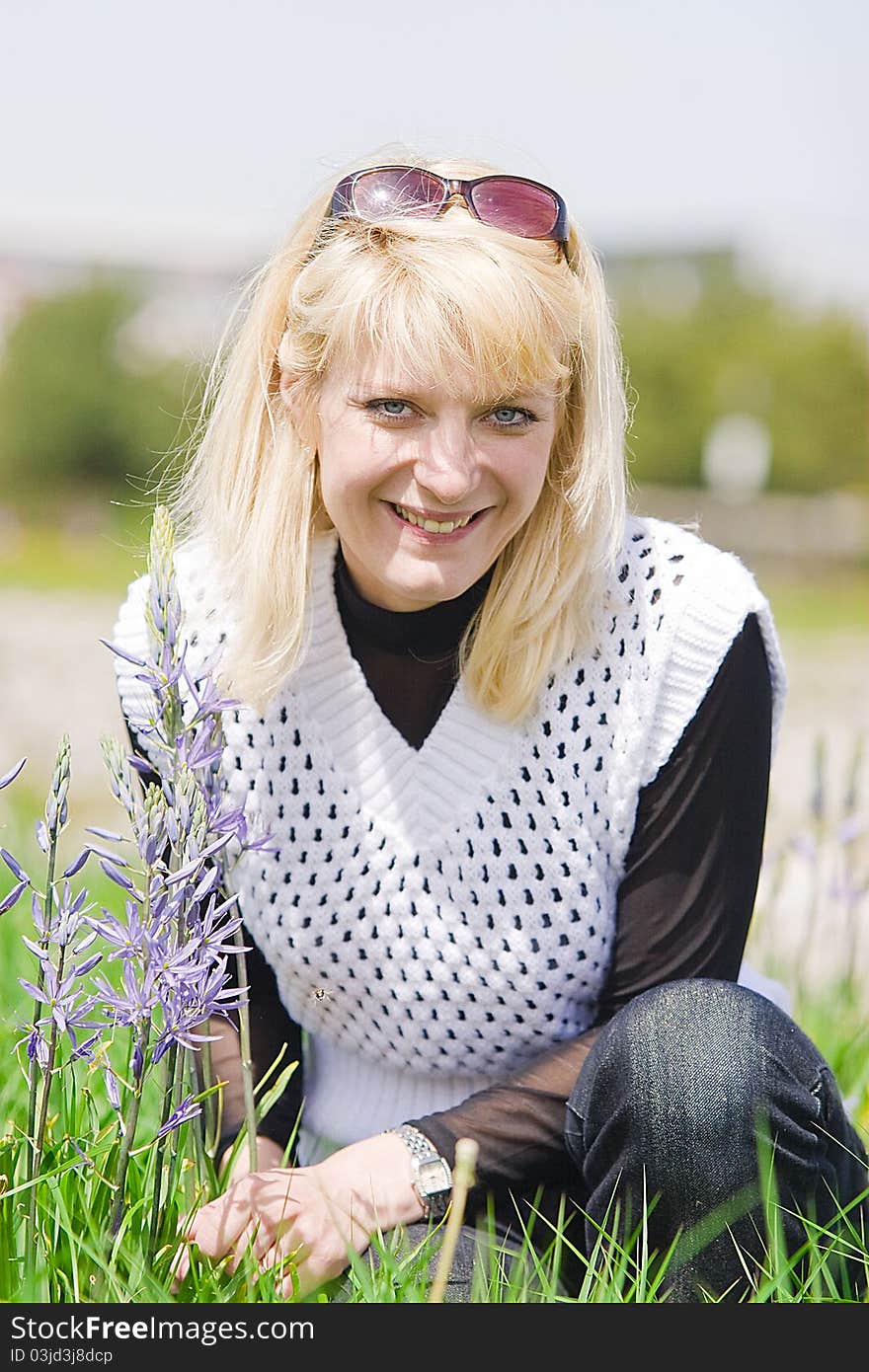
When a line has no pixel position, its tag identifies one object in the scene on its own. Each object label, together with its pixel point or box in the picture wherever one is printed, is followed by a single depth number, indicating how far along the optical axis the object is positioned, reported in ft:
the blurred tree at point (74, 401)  124.57
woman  6.30
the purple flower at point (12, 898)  5.69
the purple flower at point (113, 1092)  5.85
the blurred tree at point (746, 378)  122.72
